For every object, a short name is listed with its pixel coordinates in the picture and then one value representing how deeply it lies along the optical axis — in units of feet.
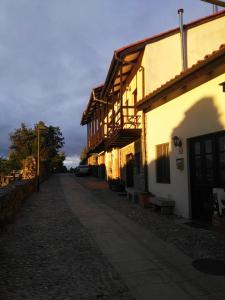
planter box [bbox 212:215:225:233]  18.89
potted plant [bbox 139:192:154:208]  30.31
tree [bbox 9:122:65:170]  86.44
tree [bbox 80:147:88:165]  125.36
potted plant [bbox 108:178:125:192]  44.93
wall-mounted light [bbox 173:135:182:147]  24.62
